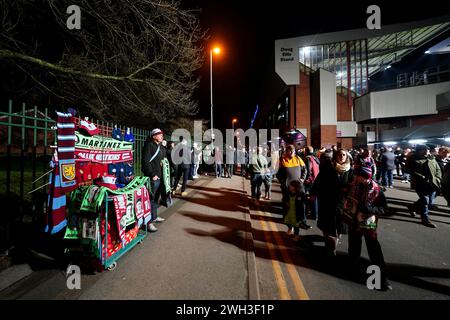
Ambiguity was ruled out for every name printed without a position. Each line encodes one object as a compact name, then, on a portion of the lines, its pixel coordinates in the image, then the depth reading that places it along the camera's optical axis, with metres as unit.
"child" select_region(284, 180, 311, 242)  4.79
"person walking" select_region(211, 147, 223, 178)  14.29
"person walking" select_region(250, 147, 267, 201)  8.13
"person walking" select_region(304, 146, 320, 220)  6.38
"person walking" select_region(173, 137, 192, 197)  8.74
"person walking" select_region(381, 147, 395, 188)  10.96
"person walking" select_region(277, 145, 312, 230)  5.92
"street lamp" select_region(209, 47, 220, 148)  15.91
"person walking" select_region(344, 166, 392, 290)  3.28
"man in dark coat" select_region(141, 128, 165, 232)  5.16
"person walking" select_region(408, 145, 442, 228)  6.00
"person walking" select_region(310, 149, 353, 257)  4.11
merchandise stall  3.22
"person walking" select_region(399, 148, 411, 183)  13.48
